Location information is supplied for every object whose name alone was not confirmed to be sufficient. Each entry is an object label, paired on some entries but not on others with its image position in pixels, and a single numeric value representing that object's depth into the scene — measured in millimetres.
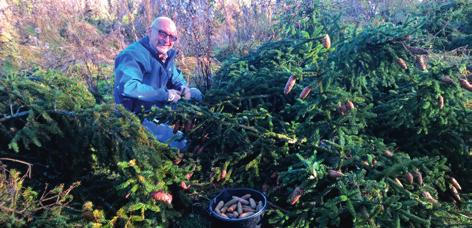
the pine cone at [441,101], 2806
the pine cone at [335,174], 2584
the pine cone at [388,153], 2762
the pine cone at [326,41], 2973
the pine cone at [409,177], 2541
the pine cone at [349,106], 2798
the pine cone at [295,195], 2595
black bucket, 2842
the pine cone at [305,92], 2703
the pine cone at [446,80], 2671
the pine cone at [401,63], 2660
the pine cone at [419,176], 2562
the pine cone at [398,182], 2541
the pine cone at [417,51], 2503
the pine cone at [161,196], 2697
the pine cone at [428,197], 2562
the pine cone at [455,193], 3002
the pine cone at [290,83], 2787
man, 3918
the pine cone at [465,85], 2718
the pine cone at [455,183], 2992
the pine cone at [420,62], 2643
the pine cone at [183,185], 3005
